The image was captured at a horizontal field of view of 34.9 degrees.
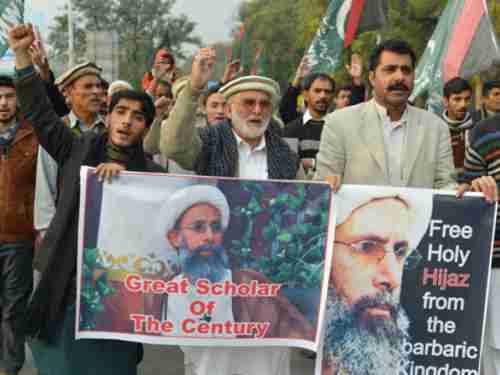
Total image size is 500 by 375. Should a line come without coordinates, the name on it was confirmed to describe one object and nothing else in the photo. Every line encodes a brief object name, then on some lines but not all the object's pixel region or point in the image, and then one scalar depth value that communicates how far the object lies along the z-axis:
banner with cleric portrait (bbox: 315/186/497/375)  3.96
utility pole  30.33
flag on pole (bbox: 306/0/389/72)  8.60
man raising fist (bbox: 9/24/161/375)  3.83
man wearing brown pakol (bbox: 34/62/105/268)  5.34
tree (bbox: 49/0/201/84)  45.47
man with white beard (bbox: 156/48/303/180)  4.07
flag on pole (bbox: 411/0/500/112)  7.70
